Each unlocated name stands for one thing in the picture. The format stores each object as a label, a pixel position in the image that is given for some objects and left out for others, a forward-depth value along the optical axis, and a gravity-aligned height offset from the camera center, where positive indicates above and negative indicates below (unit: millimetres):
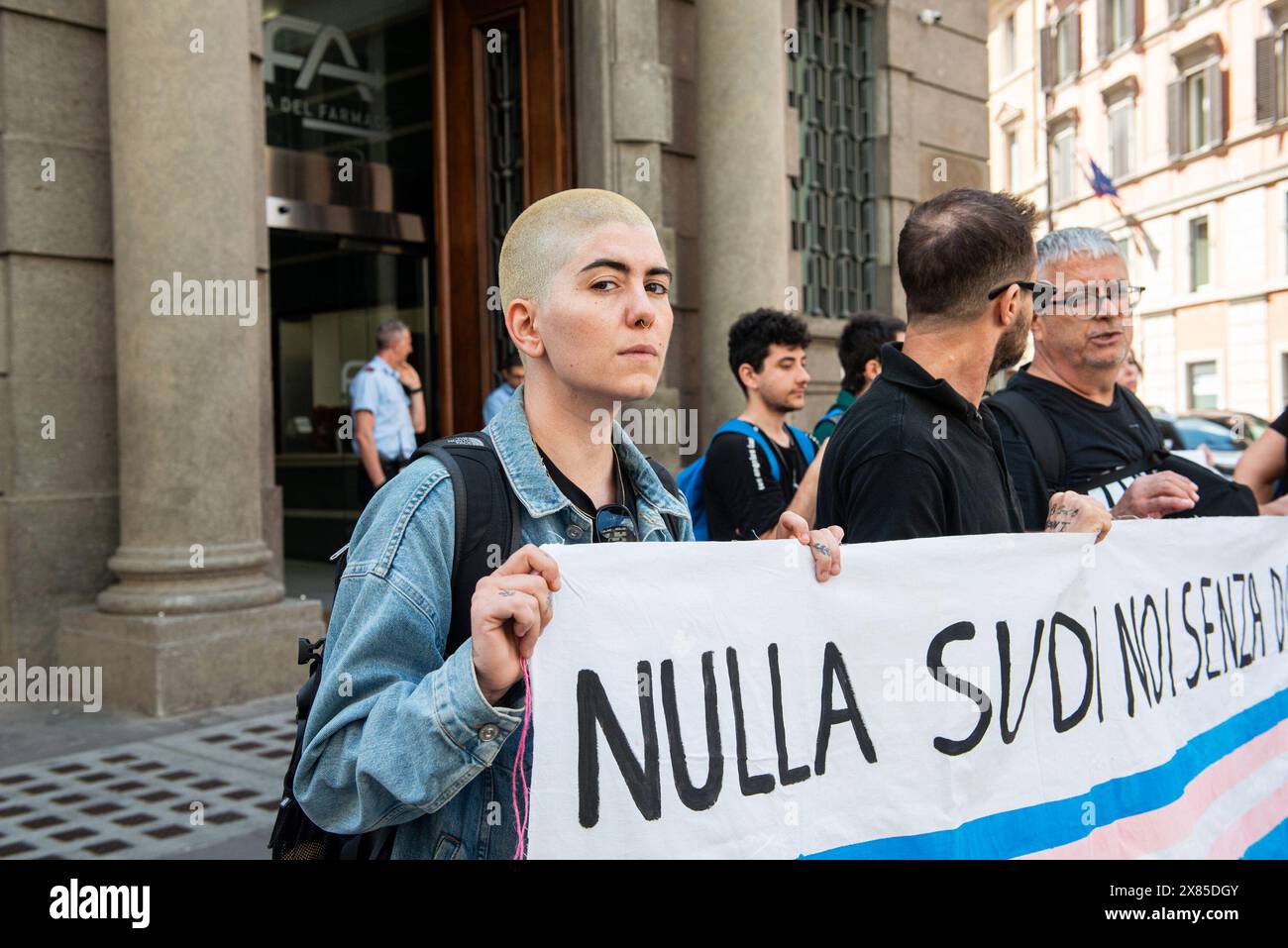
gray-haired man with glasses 3217 +160
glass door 11188 +1115
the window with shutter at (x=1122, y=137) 39312 +10954
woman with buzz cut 1657 -149
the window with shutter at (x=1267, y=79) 31531 +10214
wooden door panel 9367 +2174
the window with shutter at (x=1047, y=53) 44125 +15400
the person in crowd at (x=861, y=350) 5332 +501
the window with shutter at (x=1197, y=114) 35188 +10388
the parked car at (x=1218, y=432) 16281 +291
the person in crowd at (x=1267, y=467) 4273 -72
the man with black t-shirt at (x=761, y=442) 4672 +71
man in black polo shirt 2416 +119
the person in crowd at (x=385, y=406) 8555 +455
